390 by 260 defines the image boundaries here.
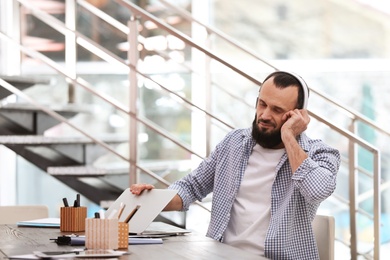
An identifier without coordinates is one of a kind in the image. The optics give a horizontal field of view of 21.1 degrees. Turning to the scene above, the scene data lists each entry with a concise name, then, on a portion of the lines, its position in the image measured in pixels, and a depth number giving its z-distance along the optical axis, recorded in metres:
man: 3.18
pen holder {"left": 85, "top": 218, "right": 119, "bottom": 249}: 2.52
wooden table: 2.52
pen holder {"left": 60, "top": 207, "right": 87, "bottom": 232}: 3.17
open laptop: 3.08
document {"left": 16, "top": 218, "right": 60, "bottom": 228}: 3.35
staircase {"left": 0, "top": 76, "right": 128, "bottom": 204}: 4.96
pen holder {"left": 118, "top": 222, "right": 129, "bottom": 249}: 2.65
